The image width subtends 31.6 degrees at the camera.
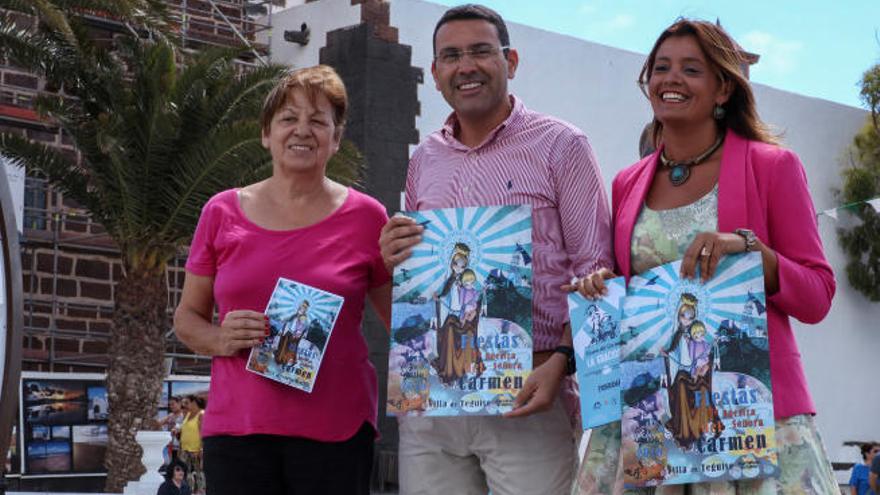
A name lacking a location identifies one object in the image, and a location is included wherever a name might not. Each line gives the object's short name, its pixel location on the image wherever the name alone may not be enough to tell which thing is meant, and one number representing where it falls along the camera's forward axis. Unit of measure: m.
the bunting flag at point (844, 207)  20.98
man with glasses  3.67
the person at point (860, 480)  16.95
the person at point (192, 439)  16.09
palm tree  15.05
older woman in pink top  3.61
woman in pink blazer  3.20
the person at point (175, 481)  14.40
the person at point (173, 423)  16.19
